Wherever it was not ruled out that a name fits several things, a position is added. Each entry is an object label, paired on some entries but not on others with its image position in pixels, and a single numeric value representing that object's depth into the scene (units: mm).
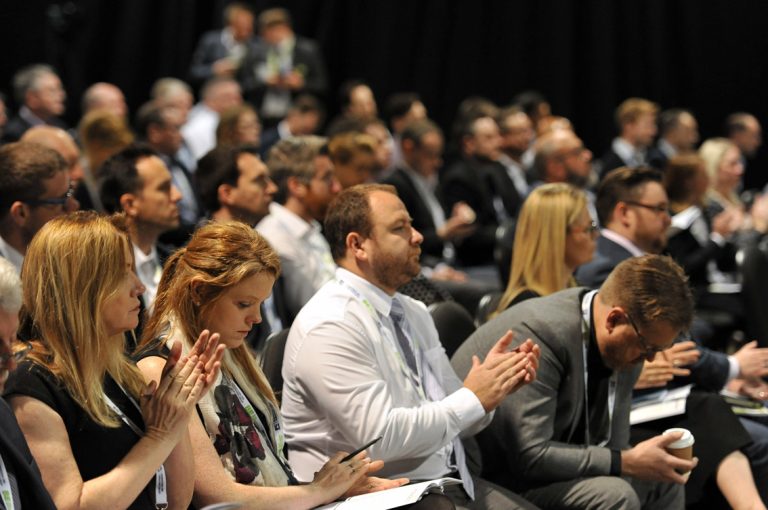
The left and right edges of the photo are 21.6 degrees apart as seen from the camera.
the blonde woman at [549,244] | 7004
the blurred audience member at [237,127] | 12481
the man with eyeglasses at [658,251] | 6672
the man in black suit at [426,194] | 11602
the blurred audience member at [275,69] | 16553
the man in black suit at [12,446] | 3519
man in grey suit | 5590
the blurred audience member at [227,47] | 16719
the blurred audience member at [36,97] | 13843
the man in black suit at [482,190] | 12785
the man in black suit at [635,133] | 16166
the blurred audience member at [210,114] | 15391
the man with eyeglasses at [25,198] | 6296
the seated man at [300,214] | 8090
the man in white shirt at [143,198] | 7322
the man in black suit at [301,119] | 15073
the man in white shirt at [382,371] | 4965
